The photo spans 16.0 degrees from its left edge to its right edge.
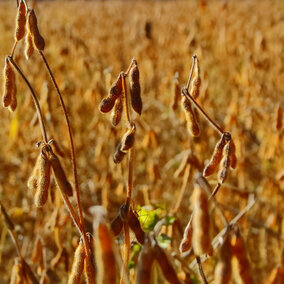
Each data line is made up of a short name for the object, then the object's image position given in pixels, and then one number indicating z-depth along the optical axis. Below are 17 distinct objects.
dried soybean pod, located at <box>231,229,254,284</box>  0.81
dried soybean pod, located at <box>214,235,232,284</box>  0.80
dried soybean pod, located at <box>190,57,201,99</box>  1.01
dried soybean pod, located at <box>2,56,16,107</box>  0.99
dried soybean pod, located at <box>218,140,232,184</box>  0.95
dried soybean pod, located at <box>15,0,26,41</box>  0.98
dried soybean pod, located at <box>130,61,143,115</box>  0.94
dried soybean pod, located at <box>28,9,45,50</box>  0.96
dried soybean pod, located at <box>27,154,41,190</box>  0.94
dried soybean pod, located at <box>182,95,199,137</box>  0.97
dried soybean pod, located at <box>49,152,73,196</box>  0.91
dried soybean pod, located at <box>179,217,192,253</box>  0.90
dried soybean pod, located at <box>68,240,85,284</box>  0.89
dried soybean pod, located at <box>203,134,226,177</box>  0.95
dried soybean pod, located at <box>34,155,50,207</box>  0.91
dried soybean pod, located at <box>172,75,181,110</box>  1.15
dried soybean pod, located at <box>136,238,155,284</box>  0.80
